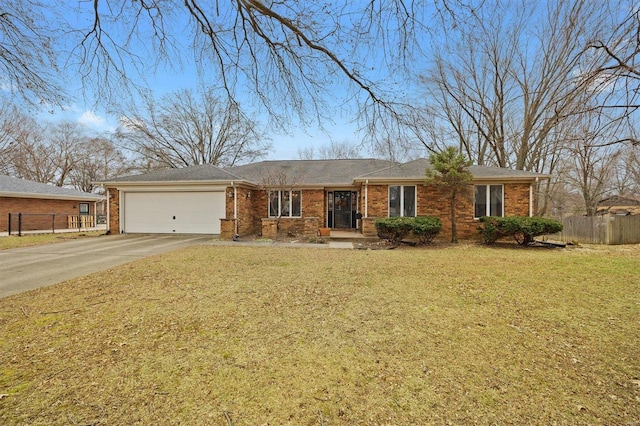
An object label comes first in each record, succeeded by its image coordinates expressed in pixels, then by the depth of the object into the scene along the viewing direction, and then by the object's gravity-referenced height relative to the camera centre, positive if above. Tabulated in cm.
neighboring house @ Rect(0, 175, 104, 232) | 1669 +59
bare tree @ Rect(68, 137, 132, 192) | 2934 +542
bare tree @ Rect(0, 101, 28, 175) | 389 +398
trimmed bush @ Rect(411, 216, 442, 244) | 1095 -53
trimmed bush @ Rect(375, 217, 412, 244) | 1100 -54
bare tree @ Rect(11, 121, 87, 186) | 2760 +546
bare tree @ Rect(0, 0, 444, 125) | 342 +218
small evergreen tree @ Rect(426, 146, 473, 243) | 1118 +157
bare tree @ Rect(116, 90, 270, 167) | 2478 +648
